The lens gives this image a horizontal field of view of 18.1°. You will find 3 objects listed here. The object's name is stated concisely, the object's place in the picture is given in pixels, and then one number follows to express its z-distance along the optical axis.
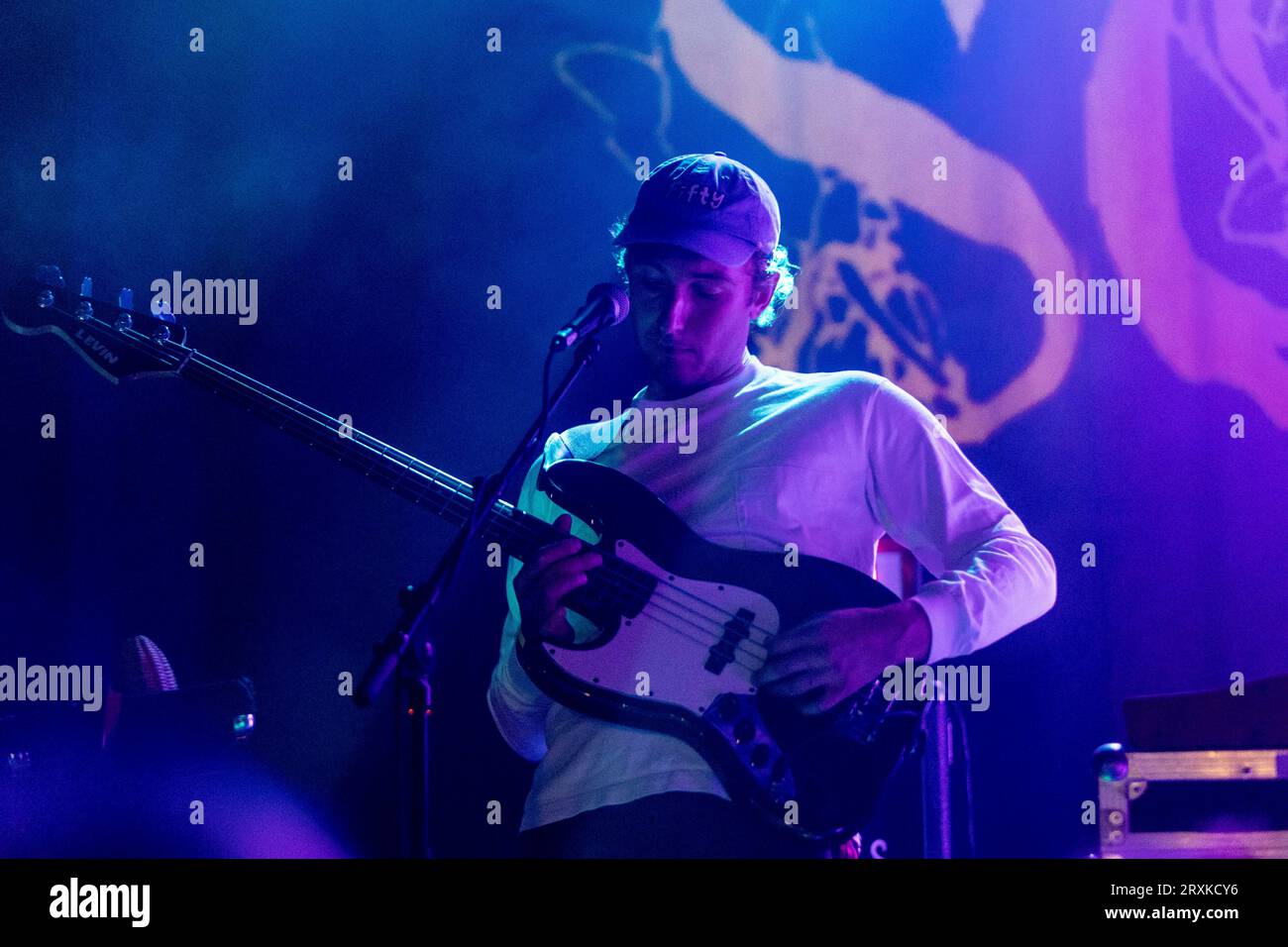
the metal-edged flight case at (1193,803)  4.75
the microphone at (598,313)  4.76
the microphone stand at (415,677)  4.65
